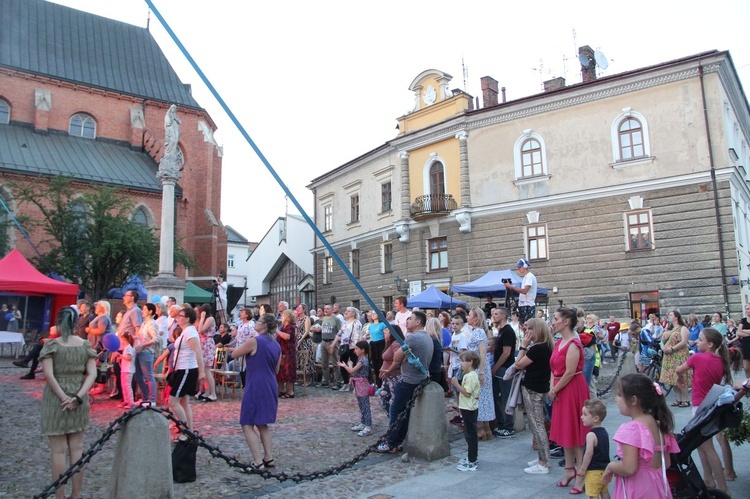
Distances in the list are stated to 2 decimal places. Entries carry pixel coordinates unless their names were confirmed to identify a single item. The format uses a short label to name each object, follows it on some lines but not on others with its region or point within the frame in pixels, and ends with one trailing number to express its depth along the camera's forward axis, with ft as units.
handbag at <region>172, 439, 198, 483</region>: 19.03
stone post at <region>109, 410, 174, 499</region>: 15.23
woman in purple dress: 20.34
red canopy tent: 56.03
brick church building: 106.63
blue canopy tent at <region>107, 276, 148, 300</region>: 86.79
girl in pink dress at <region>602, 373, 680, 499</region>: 11.35
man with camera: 32.96
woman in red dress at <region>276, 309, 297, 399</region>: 39.29
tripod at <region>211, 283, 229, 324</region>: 61.70
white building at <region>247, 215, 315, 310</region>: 140.67
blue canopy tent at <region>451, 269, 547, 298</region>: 56.24
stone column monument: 56.49
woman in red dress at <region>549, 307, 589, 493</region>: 18.42
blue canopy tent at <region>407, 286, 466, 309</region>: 61.00
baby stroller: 13.43
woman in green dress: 16.52
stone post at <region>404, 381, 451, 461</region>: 22.15
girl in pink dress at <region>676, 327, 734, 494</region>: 18.60
